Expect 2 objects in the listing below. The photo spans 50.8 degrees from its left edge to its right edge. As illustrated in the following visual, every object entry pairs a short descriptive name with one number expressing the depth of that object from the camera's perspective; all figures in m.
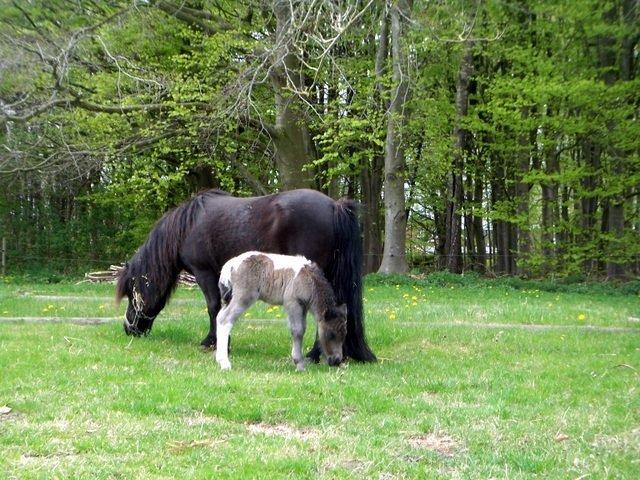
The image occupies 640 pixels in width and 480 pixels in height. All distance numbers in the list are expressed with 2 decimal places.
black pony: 8.45
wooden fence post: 23.39
